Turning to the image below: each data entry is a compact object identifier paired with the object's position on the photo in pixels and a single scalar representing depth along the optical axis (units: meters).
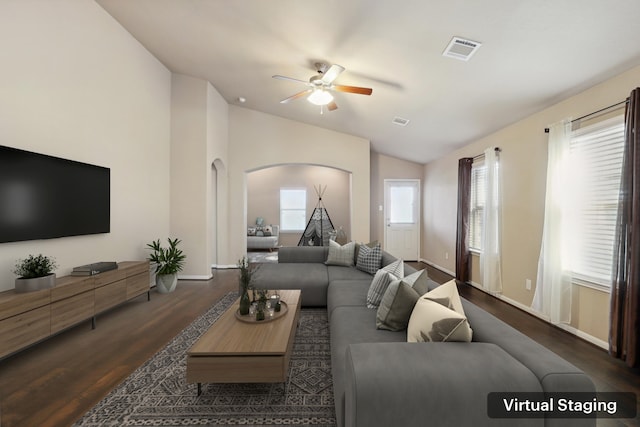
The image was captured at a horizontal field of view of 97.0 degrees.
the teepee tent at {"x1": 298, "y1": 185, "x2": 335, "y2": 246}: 7.26
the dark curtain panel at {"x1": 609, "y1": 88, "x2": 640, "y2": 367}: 2.20
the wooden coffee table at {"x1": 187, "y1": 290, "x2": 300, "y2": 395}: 1.74
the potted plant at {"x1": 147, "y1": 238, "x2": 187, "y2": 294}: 4.39
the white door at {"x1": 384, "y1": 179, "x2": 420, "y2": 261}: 7.30
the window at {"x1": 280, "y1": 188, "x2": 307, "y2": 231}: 9.34
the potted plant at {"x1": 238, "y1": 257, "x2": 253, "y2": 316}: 2.37
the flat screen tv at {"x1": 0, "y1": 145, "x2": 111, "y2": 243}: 2.51
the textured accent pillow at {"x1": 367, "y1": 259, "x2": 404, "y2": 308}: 2.34
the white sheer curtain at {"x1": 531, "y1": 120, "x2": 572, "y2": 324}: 2.95
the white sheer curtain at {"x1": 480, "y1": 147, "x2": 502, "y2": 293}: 4.11
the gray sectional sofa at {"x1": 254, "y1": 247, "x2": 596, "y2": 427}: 1.09
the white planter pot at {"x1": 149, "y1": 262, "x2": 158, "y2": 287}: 4.32
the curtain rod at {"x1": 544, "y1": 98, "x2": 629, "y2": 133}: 2.41
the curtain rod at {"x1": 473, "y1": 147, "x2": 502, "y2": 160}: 4.12
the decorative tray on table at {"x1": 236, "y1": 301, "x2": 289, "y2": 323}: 2.25
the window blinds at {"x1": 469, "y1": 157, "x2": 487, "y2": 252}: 4.66
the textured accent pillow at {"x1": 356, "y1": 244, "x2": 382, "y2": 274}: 3.78
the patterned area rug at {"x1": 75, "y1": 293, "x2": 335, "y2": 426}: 1.69
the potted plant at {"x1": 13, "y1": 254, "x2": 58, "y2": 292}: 2.44
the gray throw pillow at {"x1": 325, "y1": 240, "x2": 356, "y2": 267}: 4.18
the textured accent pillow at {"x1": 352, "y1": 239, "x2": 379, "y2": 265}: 4.15
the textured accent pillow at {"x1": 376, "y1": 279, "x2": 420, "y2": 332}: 1.89
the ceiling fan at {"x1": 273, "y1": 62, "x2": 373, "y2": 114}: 3.21
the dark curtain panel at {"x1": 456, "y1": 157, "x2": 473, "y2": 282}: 4.89
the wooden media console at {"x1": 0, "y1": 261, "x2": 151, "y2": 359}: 2.21
